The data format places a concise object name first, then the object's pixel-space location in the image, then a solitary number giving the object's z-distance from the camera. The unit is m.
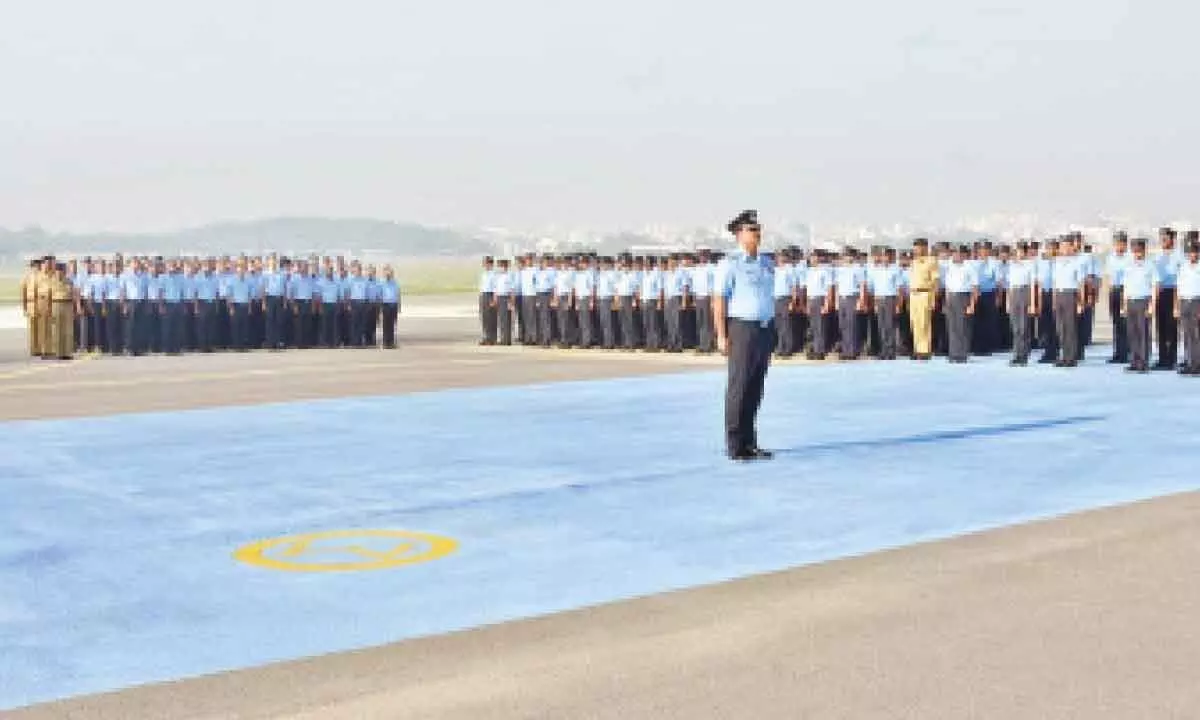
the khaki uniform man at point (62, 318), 28.00
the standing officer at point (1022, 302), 21.50
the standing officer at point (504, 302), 31.22
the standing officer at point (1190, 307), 18.75
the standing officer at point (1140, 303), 19.44
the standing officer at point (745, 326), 11.78
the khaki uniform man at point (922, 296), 22.72
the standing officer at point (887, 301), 23.38
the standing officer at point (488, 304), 31.47
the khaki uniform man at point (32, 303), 28.06
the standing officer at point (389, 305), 32.34
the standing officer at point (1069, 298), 20.34
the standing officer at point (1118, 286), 20.42
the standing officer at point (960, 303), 22.23
